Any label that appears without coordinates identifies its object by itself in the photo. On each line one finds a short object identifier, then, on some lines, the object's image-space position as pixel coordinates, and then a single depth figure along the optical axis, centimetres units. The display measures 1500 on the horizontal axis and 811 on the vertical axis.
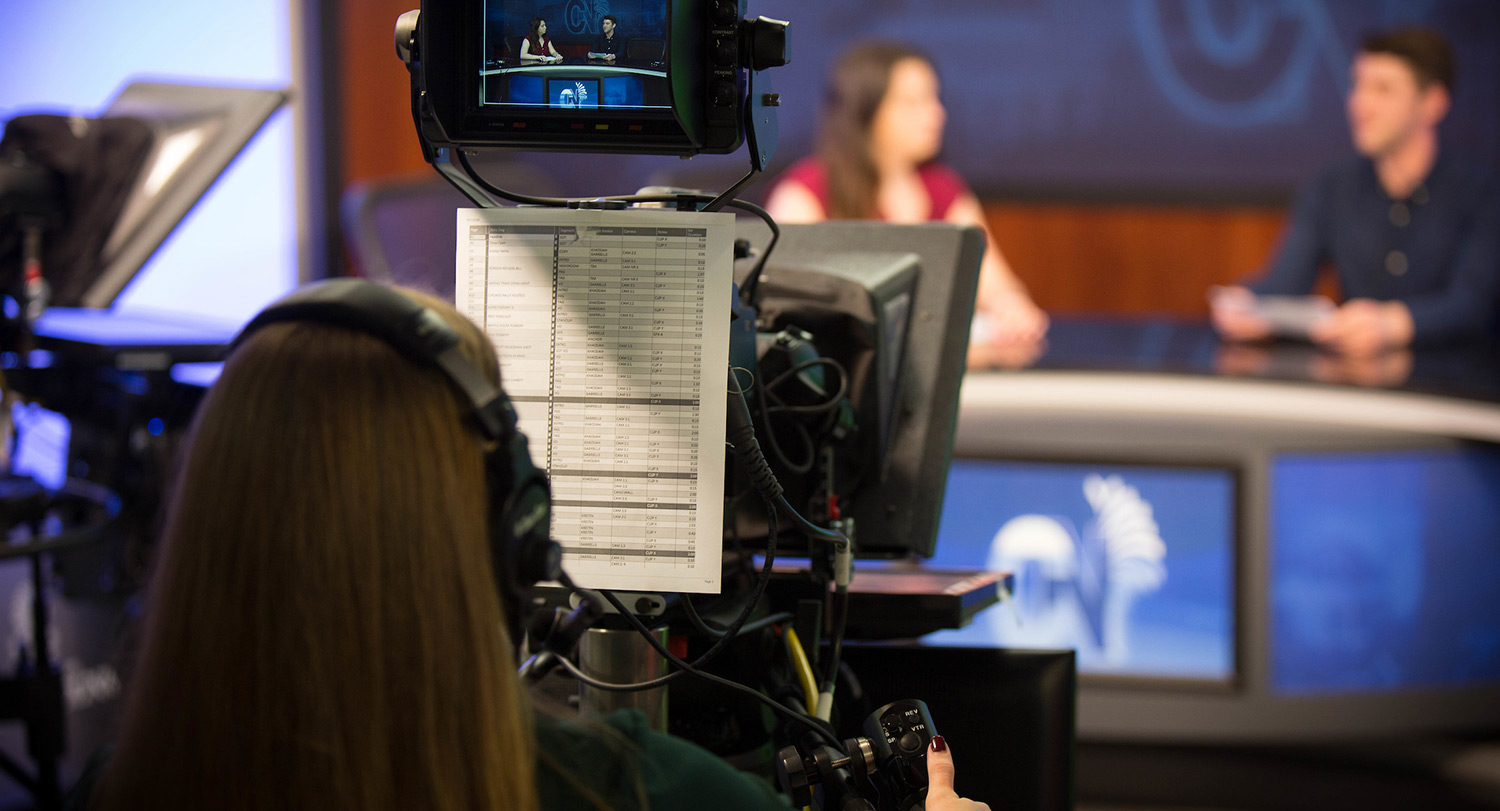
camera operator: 203
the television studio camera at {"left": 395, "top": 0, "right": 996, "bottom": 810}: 227
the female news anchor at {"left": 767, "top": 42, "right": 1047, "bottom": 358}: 587
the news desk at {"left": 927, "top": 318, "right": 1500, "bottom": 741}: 415
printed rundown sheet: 227
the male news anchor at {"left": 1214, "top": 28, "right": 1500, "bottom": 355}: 546
